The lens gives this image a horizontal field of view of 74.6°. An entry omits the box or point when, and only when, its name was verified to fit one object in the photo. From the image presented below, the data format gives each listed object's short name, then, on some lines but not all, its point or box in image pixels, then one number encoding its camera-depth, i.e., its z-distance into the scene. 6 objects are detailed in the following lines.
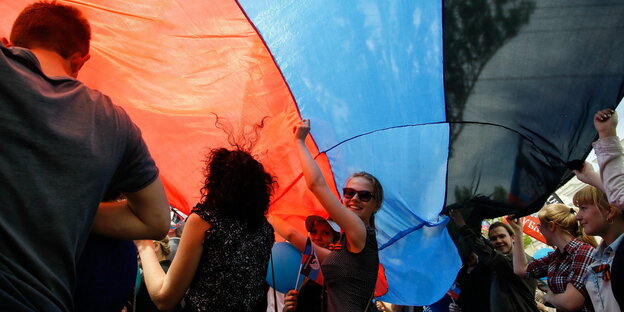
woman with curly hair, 1.56
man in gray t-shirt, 0.87
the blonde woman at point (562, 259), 2.49
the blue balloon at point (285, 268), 2.27
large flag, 2.07
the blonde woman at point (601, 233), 2.02
